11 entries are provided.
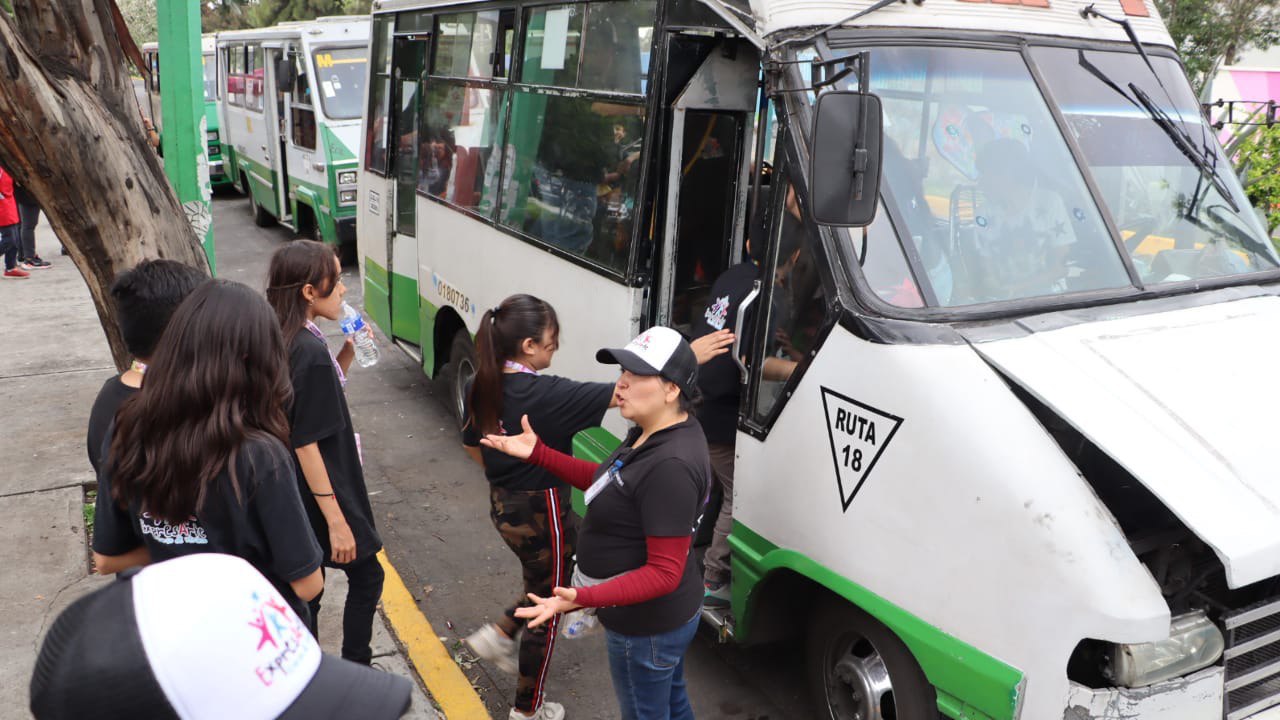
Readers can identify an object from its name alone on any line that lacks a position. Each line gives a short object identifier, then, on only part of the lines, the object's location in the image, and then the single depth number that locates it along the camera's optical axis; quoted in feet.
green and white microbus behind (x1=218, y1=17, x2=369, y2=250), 38.88
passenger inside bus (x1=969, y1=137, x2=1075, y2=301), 10.54
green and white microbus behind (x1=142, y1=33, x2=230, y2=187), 61.52
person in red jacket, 37.19
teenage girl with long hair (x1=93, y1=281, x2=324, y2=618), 7.65
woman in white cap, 8.77
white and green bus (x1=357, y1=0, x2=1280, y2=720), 8.45
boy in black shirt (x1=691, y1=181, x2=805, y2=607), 12.07
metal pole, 16.75
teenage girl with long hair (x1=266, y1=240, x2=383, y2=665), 10.28
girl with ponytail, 11.20
